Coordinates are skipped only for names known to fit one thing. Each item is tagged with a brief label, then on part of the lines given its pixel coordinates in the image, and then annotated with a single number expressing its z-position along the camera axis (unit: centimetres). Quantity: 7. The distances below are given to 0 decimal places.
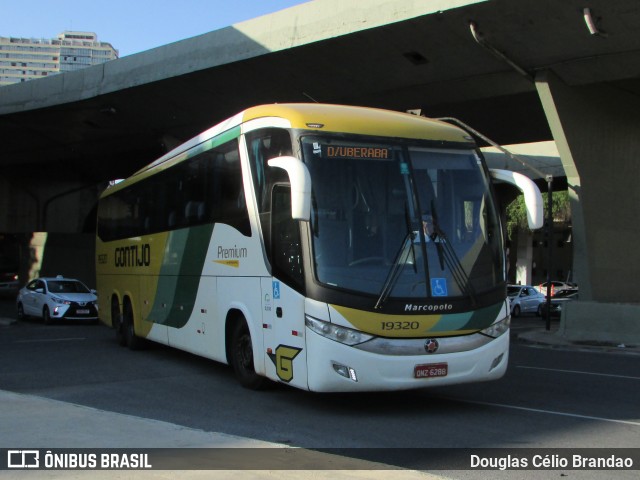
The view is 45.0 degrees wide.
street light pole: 2369
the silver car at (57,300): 2491
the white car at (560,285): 4462
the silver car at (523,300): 3888
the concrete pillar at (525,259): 6216
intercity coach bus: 855
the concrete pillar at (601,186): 2102
